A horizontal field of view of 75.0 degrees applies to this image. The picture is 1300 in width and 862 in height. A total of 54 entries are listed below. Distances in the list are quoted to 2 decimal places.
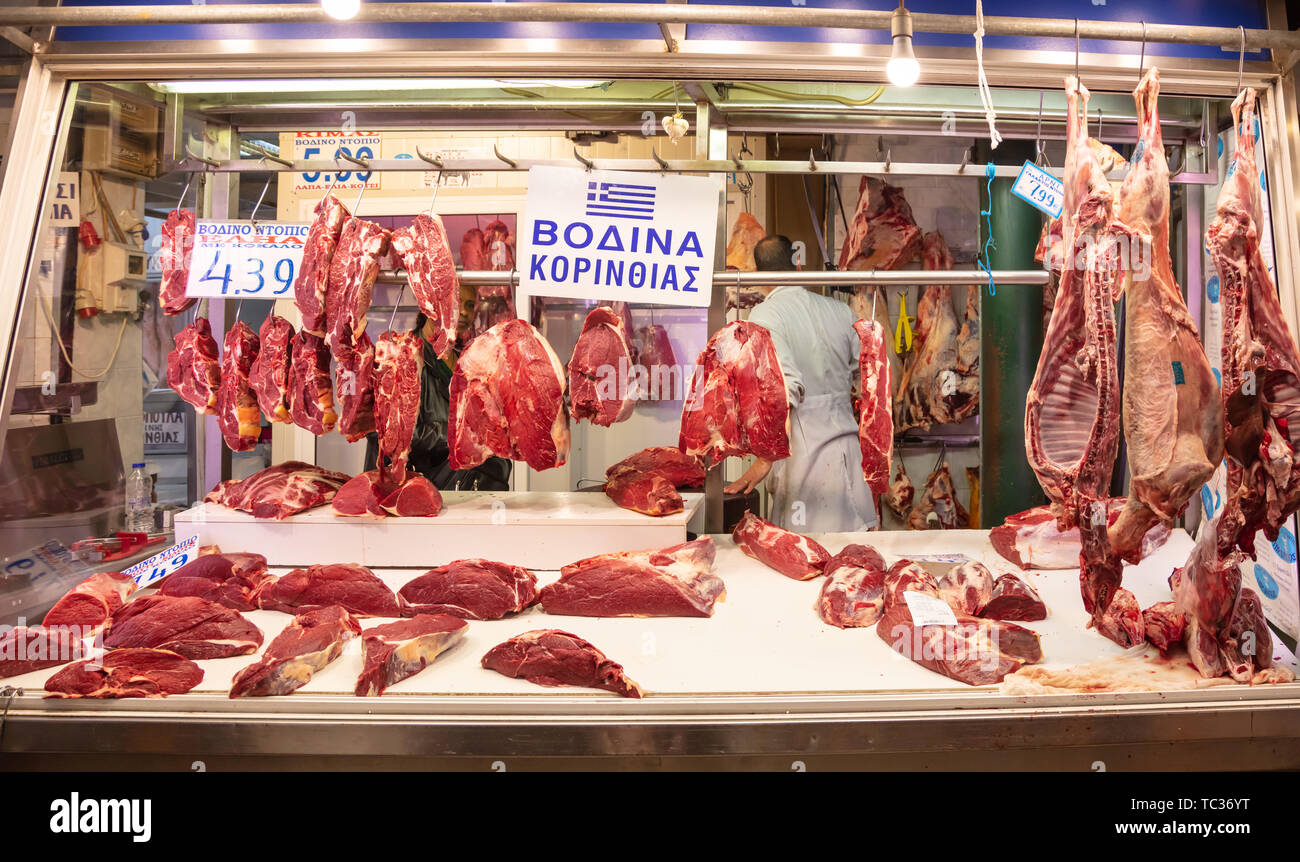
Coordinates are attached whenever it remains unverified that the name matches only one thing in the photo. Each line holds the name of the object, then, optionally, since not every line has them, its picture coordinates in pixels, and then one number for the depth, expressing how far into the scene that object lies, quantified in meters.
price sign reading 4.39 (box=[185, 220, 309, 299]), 3.73
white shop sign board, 3.47
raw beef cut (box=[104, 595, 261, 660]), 2.77
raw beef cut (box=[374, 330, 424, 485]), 3.54
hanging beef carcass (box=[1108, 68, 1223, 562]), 2.45
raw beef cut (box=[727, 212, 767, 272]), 6.25
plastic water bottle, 4.12
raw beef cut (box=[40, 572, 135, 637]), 2.95
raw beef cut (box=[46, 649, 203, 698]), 2.46
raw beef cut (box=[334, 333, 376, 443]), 3.59
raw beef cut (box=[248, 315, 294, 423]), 3.79
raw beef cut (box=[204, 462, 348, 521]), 3.67
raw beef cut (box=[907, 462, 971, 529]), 6.83
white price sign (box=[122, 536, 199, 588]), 3.18
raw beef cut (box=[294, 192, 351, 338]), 3.59
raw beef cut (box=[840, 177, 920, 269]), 5.63
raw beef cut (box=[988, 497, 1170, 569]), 3.70
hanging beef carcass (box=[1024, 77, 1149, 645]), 2.48
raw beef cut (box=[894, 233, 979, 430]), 6.48
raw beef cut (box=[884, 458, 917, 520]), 6.87
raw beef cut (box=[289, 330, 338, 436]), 3.70
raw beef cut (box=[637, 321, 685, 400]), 6.31
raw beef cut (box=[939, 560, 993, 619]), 3.07
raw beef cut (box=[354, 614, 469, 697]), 2.50
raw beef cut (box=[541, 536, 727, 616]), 3.15
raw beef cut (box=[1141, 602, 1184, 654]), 2.73
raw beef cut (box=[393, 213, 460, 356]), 3.59
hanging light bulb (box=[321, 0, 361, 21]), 2.26
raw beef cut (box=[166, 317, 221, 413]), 3.89
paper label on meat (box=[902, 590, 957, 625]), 2.75
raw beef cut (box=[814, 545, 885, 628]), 3.04
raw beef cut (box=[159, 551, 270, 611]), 3.13
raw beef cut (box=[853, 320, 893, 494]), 3.56
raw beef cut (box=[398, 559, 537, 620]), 3.13
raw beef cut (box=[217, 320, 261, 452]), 3.84
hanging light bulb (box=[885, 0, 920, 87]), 2.49
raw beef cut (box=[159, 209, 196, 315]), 3.79
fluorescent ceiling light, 3.88
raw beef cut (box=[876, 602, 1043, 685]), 2.55
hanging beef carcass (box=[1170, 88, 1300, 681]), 2.44
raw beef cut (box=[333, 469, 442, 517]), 3.65
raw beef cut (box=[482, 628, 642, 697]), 2.52
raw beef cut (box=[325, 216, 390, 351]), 3.55
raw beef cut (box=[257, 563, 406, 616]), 3.16
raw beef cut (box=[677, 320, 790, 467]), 3.59
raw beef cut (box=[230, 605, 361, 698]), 2.46
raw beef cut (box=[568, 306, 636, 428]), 3.62
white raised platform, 3.58
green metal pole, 5.77
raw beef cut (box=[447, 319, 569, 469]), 3.55
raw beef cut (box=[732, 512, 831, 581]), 3.58
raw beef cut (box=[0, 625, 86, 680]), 2.65
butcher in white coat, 5.48
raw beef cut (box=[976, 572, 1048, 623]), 3.07
